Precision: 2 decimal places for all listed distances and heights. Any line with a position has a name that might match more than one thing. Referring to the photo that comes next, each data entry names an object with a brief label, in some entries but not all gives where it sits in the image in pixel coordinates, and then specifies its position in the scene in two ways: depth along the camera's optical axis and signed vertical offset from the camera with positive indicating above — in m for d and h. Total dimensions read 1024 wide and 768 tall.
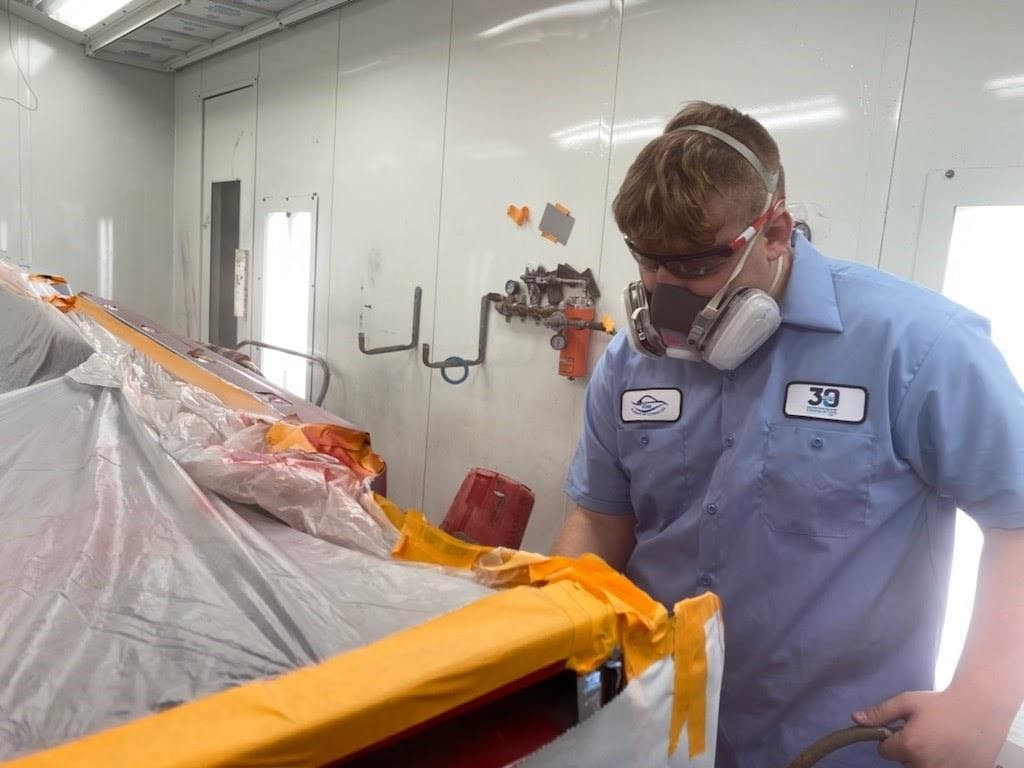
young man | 0.86 -0.21
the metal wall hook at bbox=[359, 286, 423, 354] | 3.01 -0.23
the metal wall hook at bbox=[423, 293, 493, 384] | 2.66 -0.25
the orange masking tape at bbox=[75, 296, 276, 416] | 1.53 -0.27
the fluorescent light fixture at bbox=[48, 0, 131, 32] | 3.59 +1.29
